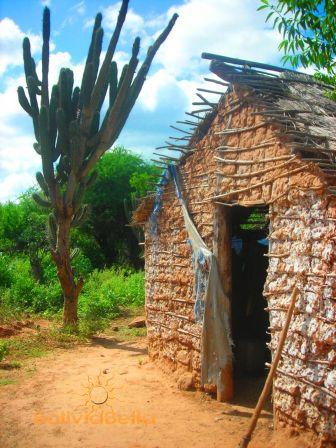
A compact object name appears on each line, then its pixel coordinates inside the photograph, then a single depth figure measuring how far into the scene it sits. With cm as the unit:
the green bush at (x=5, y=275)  1387
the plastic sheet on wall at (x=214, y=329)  550
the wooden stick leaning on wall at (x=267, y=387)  371
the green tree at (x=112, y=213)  2017
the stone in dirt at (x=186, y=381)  601
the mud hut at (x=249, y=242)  419
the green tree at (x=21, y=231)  1830
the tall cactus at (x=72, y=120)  908
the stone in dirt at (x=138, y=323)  1052
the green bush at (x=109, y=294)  1133
